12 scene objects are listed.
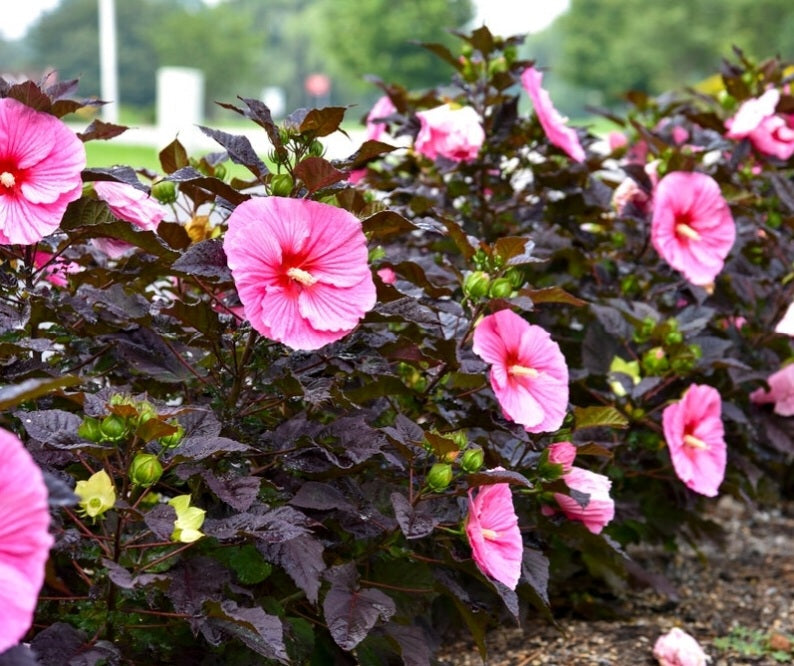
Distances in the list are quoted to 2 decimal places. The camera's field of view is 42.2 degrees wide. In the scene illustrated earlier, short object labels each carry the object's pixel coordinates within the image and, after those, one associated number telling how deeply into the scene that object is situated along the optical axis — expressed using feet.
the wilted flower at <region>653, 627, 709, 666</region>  5.39
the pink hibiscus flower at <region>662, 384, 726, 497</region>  5.39
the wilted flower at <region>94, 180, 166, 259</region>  4.01
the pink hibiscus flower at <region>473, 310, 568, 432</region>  4.19
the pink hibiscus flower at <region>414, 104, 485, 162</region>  5.93
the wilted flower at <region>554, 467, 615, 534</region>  4.58
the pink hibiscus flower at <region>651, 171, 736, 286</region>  5.89
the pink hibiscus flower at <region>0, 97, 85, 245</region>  3.51
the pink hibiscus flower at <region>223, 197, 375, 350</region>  3.38
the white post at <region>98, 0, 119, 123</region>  71.77
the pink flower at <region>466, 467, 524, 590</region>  3.82
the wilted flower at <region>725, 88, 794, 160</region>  7.07
